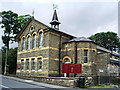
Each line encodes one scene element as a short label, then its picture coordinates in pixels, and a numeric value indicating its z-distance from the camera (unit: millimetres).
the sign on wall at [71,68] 20248
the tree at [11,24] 43156
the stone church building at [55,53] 24438
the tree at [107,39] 56906
